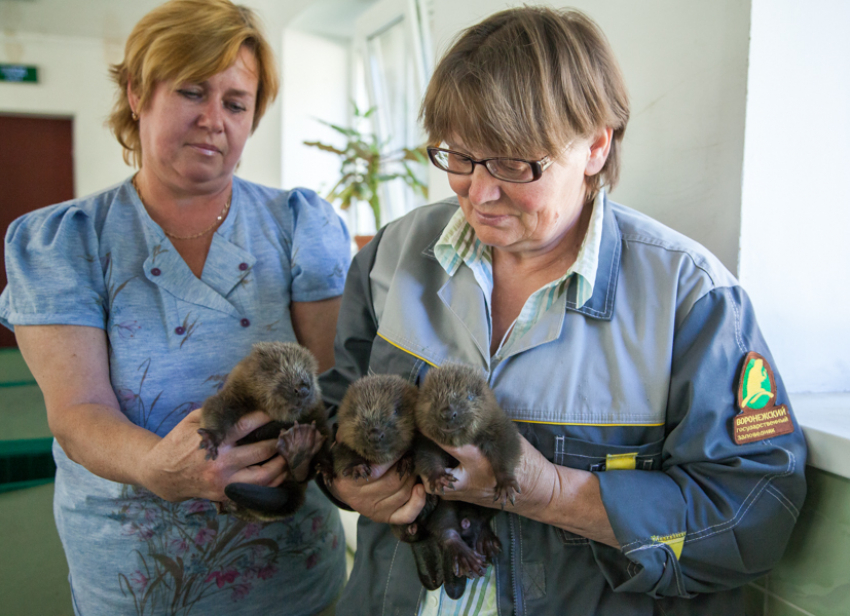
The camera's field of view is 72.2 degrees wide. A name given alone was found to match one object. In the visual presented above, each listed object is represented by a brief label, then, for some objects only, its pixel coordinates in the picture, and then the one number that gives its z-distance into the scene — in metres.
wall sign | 6.61
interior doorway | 6.83
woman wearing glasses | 1.19
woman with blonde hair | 1.57
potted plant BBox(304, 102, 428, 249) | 4.13
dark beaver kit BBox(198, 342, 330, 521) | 1.34
